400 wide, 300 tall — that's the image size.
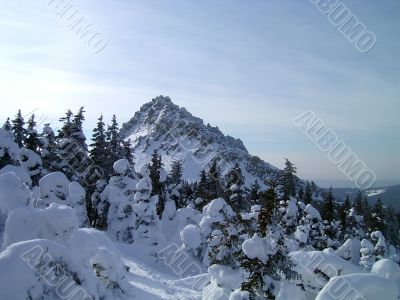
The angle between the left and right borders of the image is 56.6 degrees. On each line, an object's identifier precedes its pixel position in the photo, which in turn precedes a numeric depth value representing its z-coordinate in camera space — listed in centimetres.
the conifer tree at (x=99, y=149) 4122
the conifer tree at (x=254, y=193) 5484
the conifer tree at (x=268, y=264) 1198
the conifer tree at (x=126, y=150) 4651
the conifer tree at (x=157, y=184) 4684
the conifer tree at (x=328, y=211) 4666
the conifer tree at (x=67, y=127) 3881
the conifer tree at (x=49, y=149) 3694
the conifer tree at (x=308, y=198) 6306
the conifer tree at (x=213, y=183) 4759
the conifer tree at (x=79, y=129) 3909
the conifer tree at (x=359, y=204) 7912
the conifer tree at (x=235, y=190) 4297
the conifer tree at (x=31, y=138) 3481
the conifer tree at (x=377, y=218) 6406
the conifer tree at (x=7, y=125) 4222
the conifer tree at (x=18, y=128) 4294
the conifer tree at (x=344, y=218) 5737
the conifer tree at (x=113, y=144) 4338
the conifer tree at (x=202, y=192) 4828
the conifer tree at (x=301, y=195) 6880
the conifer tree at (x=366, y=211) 7198
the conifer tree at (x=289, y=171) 4619
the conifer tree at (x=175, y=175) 6021
